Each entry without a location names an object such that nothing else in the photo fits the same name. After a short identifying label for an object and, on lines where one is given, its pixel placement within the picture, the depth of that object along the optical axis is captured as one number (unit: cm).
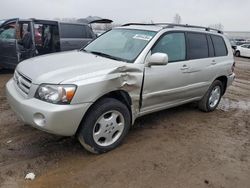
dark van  529
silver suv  223
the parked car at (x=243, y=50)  1656
